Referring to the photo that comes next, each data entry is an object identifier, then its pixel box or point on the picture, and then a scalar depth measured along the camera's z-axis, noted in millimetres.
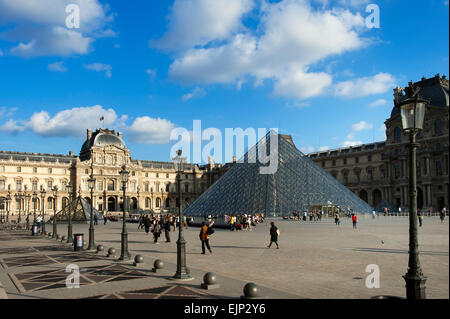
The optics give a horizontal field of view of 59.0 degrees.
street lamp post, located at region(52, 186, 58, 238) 24617
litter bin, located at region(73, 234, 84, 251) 17000
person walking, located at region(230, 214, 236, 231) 28797
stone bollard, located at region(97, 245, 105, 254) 16019
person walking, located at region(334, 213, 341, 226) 31353
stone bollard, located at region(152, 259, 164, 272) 11039
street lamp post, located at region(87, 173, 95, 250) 17266
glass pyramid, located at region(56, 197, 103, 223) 46406
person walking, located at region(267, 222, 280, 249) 15883
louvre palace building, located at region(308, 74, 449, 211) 57062
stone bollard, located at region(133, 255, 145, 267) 12211
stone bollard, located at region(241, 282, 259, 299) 7309
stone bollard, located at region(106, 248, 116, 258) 14703
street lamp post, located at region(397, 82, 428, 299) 5793
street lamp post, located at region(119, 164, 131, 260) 13680
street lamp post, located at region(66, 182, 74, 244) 21595
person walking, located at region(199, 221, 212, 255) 14469
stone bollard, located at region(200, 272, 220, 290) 8699
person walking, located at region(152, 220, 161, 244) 19311
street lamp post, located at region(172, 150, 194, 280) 10008
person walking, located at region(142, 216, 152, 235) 24797
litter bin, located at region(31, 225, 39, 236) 27070
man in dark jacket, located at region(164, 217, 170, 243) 20031
